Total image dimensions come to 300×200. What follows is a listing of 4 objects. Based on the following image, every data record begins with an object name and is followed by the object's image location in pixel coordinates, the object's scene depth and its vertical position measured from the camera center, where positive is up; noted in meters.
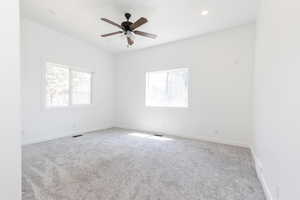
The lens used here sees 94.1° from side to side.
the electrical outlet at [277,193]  1.28 -0.88
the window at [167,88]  4.38 +0.34
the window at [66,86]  3.93 +0.36
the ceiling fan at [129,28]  2.77 +1.45
